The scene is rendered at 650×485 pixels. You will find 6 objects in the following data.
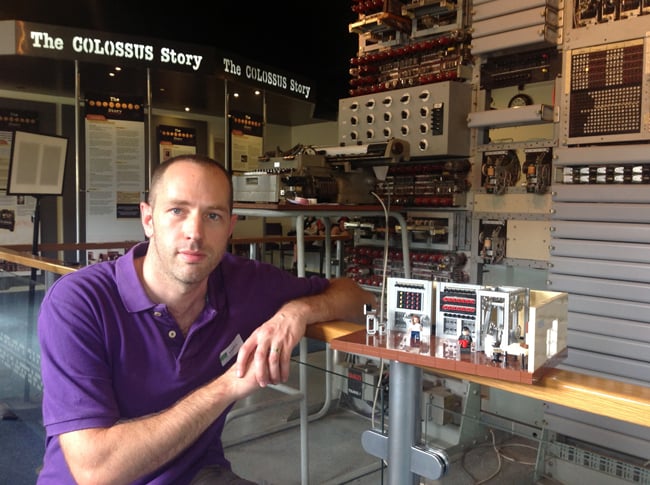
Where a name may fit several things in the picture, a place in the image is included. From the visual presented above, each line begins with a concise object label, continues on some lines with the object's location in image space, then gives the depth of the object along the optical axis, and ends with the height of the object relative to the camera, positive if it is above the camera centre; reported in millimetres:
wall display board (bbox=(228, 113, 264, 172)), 7375 +964
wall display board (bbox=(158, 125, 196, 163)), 8091 +1039
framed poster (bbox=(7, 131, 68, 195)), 3469 +284
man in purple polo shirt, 1203 -308
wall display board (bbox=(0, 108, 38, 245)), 7277 +88
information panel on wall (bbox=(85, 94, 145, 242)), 6445 +551
